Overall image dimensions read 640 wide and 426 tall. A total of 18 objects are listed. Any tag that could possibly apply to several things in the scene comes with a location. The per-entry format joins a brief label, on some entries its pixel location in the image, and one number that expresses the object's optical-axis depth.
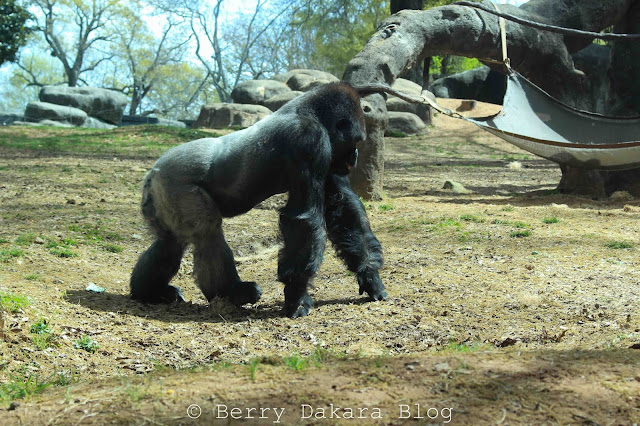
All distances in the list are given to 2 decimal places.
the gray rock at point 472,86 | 26.98
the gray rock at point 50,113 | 25.39
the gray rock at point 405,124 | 20.02
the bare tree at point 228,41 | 44.62
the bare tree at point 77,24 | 42.25
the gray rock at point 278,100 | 20.47
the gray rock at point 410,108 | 21.41
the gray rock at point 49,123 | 24.75
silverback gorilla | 4.55
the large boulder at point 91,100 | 27.91
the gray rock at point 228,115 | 19.30
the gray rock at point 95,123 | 27.52
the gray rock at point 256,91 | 21.92
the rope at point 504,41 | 8.79
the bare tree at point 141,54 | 47.19
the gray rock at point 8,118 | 26.27
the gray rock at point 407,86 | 21.54
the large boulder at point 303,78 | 23.34
